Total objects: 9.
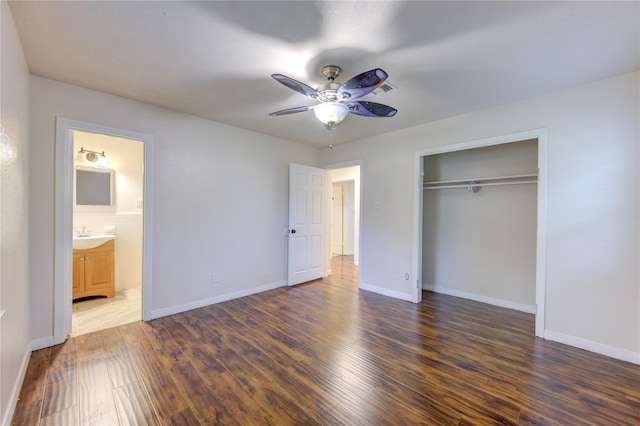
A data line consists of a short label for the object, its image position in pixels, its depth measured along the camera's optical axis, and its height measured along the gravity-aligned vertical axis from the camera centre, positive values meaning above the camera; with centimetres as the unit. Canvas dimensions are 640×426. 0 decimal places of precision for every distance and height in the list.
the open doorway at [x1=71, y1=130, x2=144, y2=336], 359 -30
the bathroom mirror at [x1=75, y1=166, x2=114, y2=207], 402 +36
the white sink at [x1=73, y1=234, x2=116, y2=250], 353 -42
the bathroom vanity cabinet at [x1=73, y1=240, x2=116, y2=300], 361 -85
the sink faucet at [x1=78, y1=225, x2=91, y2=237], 387 -34
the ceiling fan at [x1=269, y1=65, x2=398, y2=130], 197 +90
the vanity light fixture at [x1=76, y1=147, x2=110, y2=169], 405 +81
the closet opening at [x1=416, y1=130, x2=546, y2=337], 346 -14
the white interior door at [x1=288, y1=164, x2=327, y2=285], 455 -20
